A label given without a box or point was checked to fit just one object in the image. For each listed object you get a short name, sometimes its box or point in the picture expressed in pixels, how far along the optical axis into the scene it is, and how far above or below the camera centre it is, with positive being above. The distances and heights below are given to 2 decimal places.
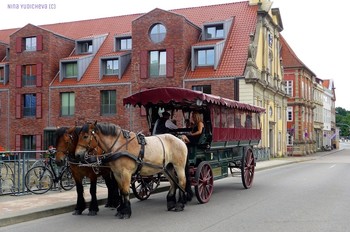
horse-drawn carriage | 11.16 +0.00
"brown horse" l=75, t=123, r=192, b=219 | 9.06 -0.48
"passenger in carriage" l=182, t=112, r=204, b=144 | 11.60 -0.04
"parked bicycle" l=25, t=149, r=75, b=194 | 12.36 -1.25
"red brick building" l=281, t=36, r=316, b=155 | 56.32 +3.78
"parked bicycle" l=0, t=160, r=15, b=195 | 11.66 -1.19
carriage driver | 12.49 +0.17
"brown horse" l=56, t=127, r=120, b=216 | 9.39 -0.78
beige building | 35.39 +4.21
